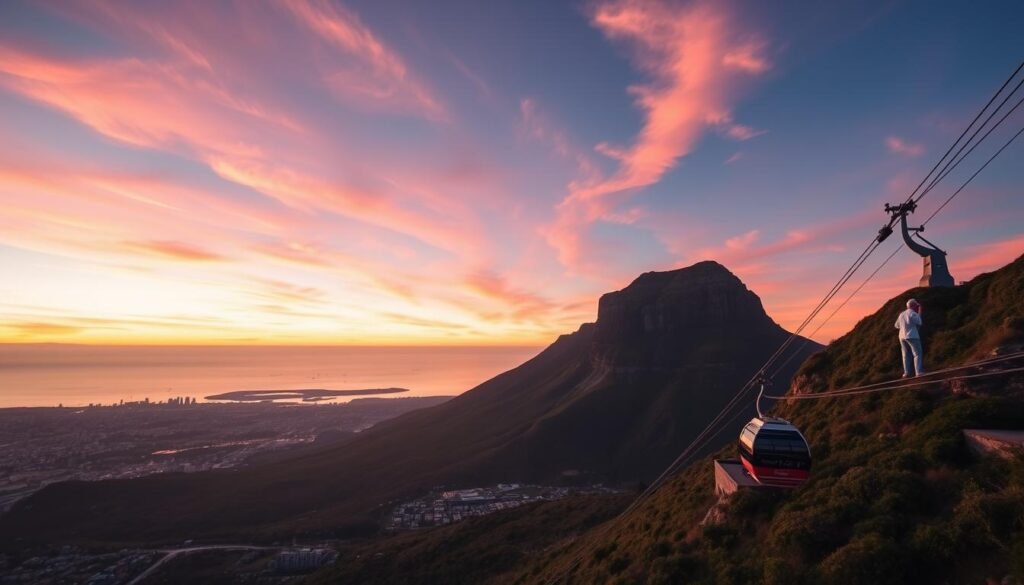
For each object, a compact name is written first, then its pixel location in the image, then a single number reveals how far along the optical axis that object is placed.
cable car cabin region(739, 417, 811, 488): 16.39
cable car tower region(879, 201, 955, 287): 23.56
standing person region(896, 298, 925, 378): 17.31
